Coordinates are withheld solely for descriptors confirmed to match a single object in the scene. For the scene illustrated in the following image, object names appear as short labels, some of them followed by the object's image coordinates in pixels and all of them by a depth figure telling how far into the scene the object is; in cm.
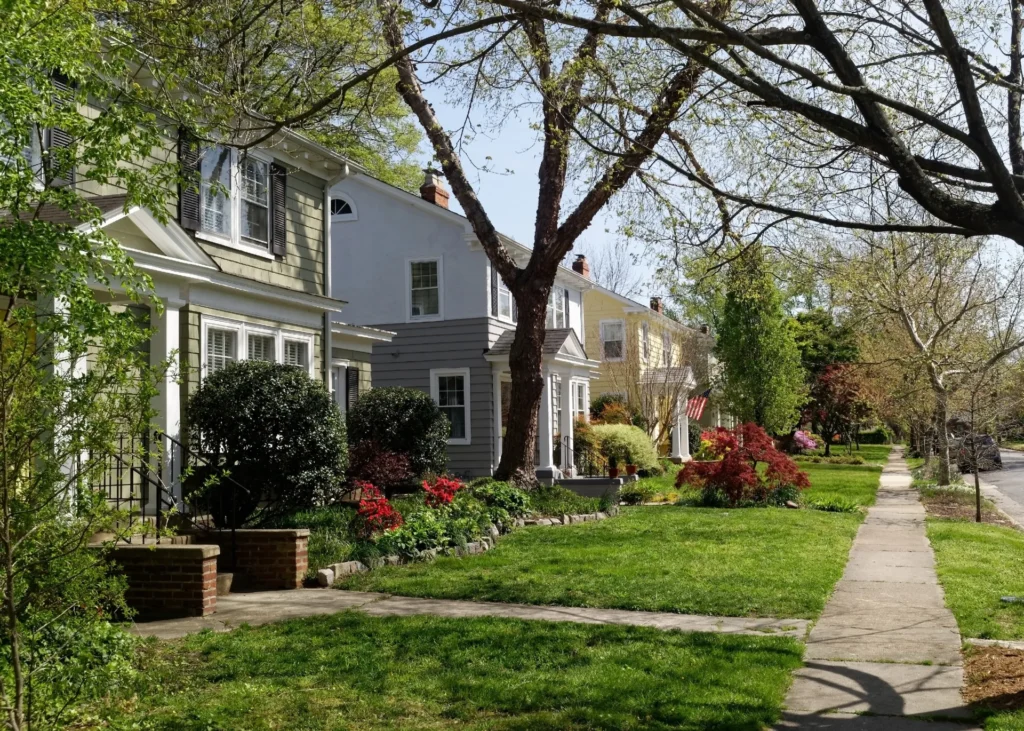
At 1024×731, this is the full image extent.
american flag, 3847
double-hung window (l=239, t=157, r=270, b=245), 1445
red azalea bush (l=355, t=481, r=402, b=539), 1186
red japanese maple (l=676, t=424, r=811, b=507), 1841
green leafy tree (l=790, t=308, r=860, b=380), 4597
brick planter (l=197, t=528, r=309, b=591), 993
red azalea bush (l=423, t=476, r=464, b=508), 1381
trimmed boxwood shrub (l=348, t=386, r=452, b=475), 1830
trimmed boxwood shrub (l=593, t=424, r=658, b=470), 2659
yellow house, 3266
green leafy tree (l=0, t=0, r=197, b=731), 408
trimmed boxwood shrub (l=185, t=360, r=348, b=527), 1215
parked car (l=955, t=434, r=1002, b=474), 2962
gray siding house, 2319
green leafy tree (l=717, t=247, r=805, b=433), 3378
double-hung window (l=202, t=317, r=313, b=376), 1326
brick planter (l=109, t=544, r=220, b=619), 844
